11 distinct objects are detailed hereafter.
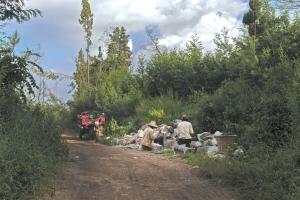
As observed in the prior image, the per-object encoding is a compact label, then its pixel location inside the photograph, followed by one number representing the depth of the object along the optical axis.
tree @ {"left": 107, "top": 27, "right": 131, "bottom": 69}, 54.38
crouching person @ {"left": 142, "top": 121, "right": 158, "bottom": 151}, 22.36
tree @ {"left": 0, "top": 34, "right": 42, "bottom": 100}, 15.55
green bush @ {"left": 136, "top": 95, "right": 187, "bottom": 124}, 28.56
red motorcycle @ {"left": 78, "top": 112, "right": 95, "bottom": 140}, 31.40
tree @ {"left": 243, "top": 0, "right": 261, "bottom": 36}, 29.48
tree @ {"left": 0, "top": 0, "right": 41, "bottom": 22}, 16.88
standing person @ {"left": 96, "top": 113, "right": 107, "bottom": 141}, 31.87
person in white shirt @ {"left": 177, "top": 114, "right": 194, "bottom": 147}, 20.62
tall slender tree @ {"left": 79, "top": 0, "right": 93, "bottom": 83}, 48.97
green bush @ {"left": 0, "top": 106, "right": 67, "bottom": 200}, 9.63
